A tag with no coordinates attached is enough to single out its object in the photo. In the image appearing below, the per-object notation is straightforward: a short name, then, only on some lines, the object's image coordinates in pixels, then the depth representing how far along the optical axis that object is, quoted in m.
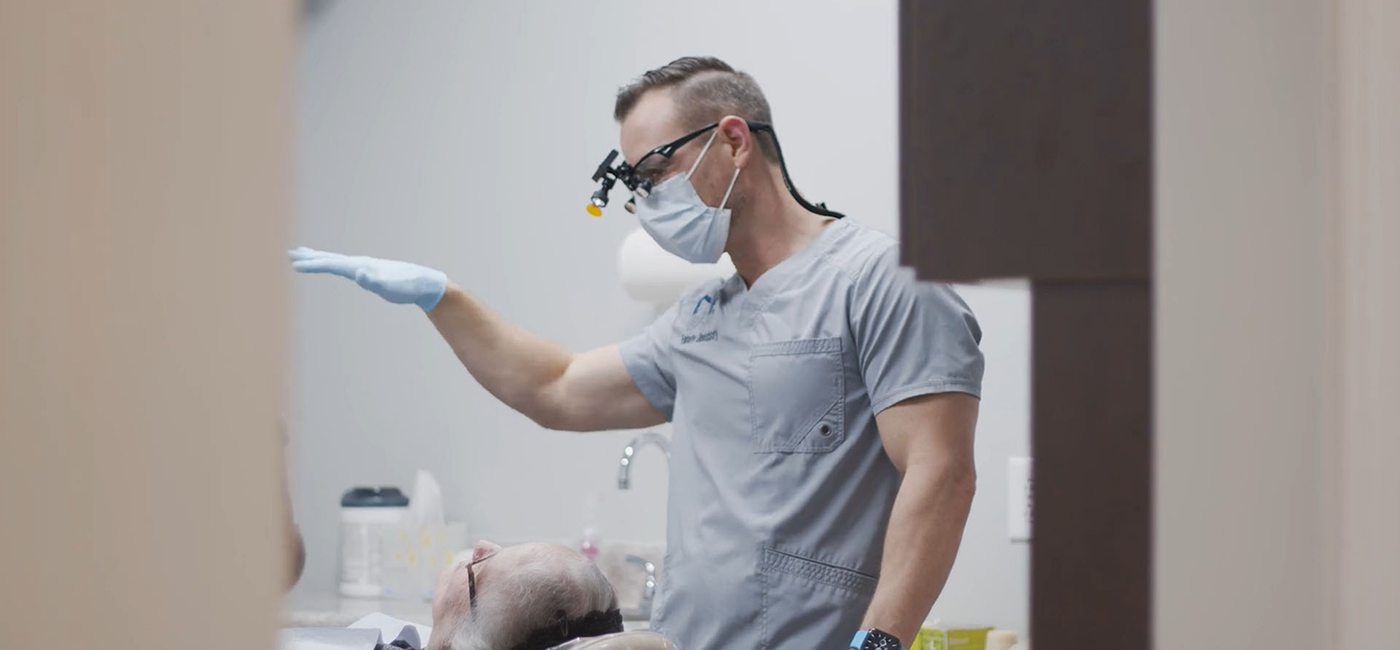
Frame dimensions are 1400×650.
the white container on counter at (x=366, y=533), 3.16
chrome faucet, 2.73
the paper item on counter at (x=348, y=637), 2.12
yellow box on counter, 2.63
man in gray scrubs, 1.85
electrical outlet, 2.78
